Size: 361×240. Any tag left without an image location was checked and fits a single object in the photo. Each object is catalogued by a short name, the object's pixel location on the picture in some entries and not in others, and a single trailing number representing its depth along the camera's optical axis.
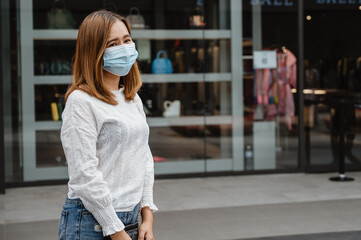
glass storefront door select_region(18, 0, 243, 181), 9.61
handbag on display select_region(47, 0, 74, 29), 9.62
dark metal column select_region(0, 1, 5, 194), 9.13
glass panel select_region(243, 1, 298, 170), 10.39
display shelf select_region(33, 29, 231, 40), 9.59
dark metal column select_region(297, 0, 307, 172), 10.48
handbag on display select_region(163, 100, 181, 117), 10.22
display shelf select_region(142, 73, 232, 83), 10.08
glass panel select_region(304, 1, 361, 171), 10.52
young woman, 2.67
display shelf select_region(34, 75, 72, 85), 9.59
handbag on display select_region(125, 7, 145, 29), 9.94
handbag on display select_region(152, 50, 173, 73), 10.11
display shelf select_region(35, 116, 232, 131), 10.18
